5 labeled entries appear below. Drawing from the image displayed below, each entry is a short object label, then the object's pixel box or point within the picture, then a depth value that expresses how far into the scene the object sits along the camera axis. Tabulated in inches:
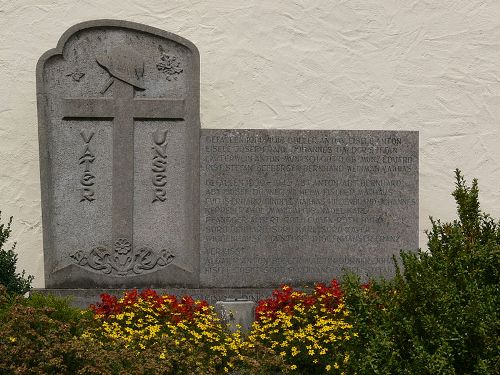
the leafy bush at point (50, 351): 197.1
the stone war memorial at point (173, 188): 318.3
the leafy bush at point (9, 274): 295.4
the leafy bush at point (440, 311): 174.1
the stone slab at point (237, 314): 288.4
